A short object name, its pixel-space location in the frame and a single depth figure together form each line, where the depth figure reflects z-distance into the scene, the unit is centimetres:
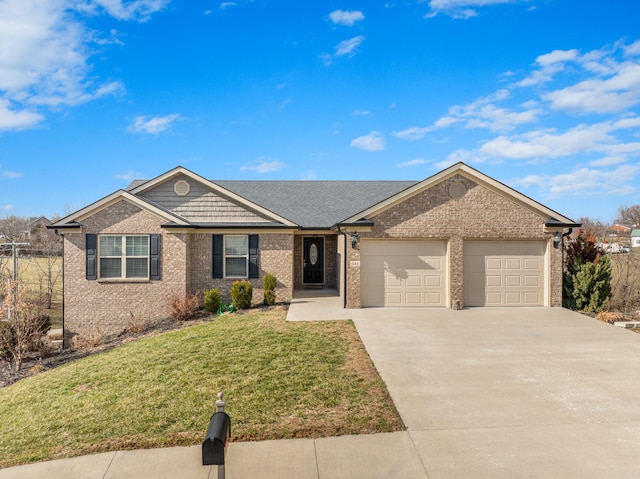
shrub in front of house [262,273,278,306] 1428
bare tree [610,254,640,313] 1409
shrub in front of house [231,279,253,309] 1397
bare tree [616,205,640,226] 6936
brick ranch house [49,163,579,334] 1327
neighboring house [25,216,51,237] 3501
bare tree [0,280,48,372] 1143
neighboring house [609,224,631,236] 6032
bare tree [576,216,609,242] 5381
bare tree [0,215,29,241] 3794
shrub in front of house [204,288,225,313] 1384
